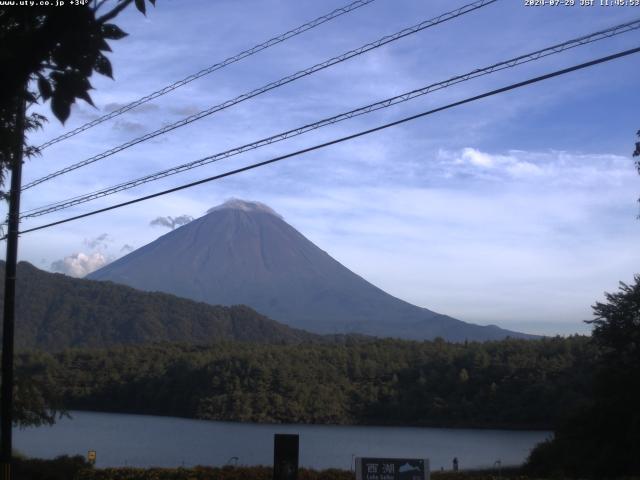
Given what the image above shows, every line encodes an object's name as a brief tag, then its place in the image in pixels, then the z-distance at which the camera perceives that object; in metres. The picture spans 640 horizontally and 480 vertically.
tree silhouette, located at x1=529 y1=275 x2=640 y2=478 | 25.11
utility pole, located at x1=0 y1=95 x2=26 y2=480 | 12.98
